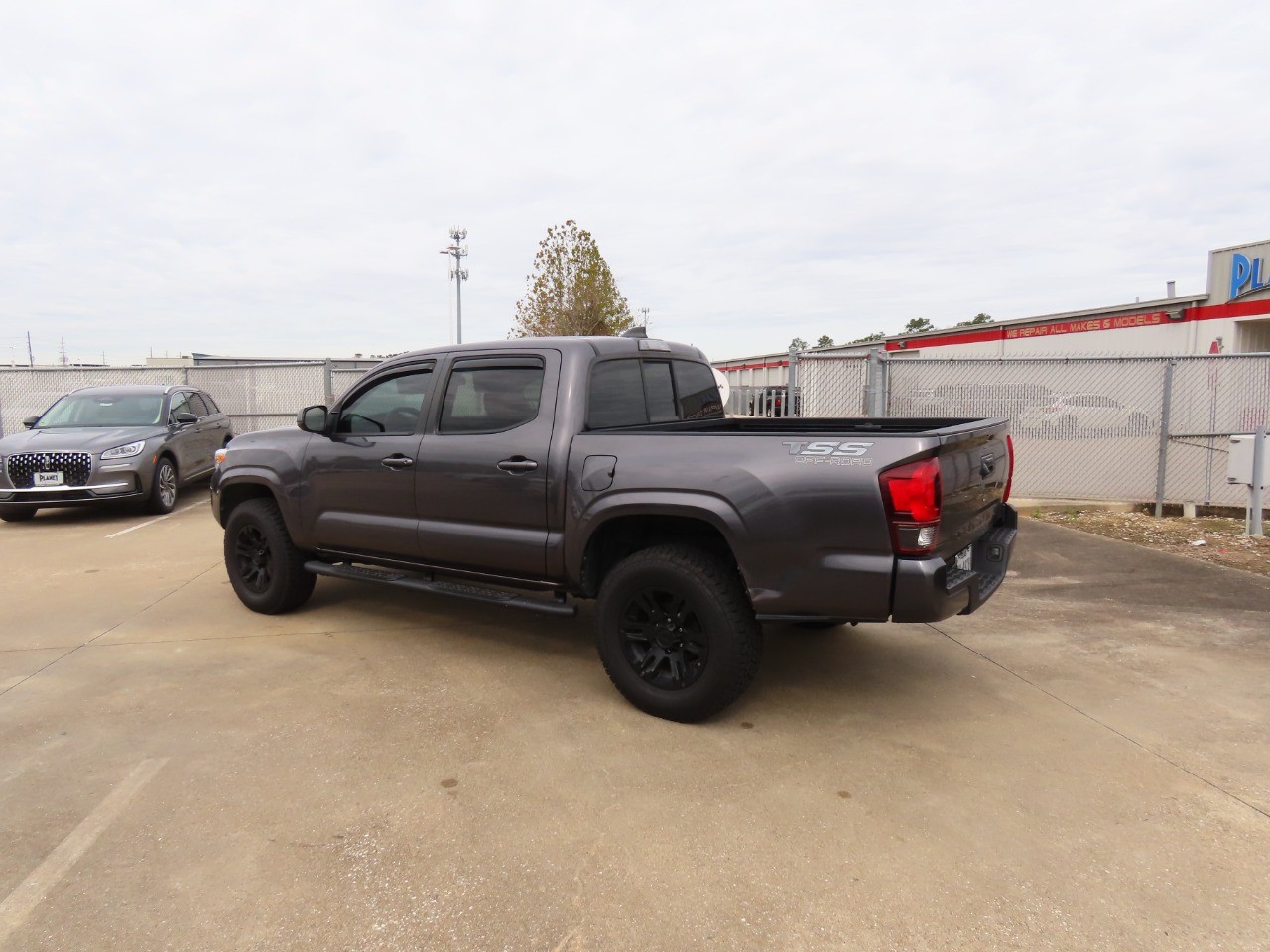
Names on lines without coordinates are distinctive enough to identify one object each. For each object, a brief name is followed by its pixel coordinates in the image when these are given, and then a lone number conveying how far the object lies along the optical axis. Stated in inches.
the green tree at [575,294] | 1064.2
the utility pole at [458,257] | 1572.3
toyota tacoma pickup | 124.3
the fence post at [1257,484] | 293.4
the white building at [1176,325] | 711.1
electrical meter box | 298.2
